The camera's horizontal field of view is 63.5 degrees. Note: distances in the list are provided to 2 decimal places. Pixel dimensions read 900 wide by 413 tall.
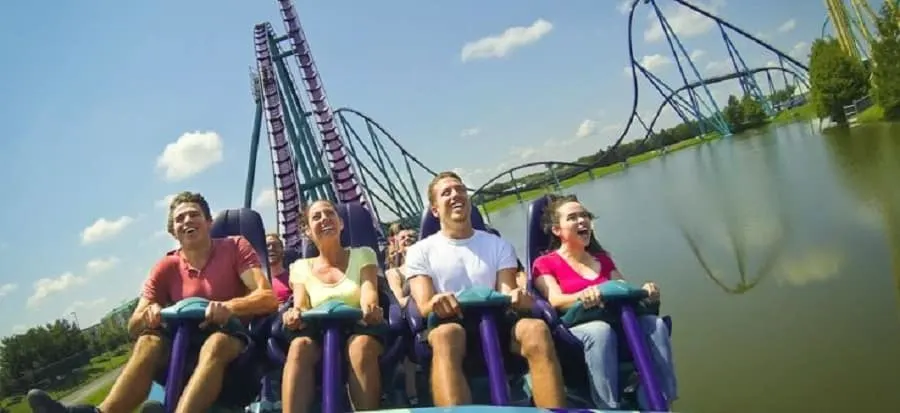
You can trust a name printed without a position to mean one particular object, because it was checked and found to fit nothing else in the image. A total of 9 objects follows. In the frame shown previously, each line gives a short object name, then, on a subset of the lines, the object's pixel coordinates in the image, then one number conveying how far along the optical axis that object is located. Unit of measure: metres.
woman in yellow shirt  2.59
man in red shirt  2.59
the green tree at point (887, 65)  17.95
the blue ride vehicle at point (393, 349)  2.45
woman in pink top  2.51
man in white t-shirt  2.55
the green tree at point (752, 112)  43.94
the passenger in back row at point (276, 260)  4.19
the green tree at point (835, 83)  25.05
